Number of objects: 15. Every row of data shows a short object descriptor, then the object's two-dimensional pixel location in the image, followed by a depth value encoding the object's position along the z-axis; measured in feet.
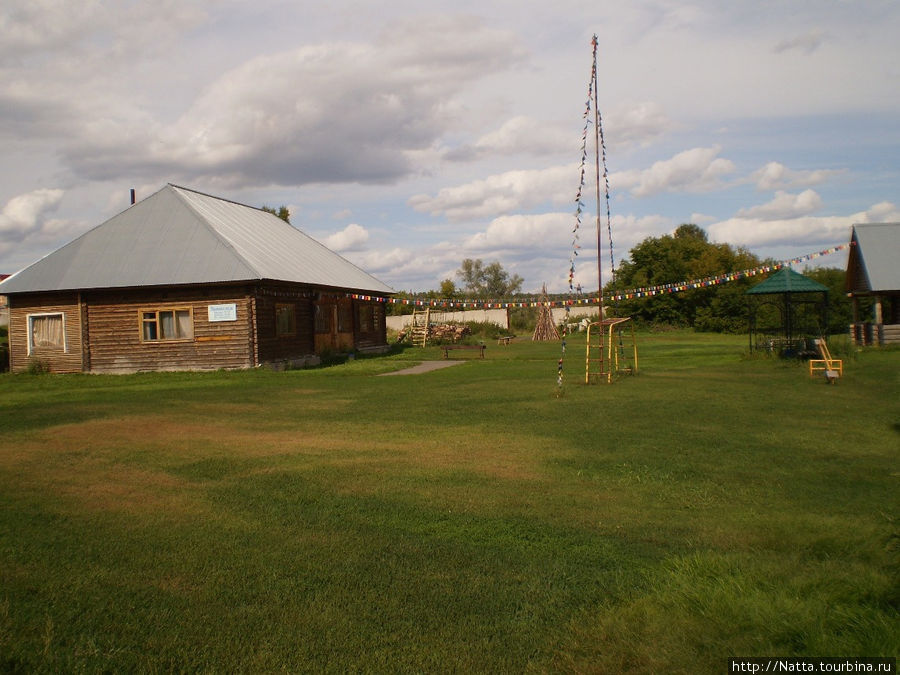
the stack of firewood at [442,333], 141.78
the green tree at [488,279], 302.66
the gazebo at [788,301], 79.46
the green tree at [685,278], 167.22
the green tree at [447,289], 220.31
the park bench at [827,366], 57.11
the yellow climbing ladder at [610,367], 60.70
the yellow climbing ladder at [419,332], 135.95
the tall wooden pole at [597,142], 62.21
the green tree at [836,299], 139.74
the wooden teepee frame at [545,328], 152.05
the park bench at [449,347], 97.50
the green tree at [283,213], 135.33
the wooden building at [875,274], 97.81
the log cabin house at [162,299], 78.84
